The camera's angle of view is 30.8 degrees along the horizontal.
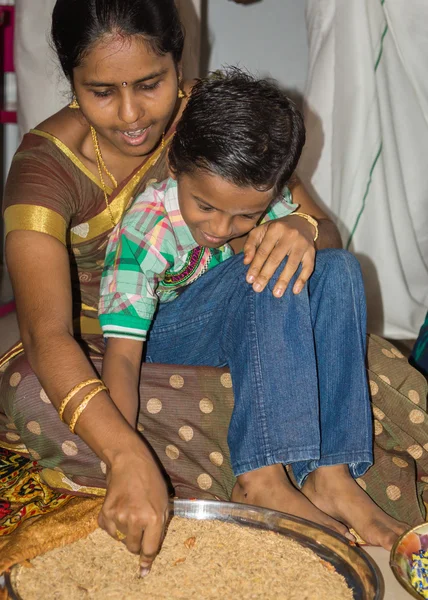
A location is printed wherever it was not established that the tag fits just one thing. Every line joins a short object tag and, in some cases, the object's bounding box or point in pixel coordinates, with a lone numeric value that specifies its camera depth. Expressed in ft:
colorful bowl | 3.55
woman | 3.97
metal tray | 3.38
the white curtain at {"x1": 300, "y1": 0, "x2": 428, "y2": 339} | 7.92
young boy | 4.17
